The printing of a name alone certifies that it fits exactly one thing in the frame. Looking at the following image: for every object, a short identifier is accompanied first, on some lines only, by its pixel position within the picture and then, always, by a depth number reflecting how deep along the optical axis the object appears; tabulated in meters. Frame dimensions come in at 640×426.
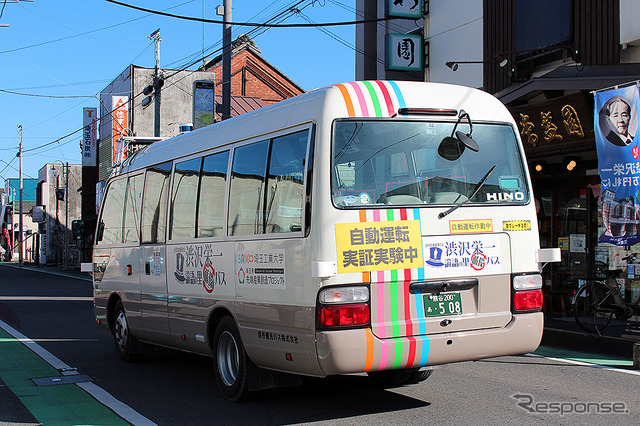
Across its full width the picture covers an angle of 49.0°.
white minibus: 5.76
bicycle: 11.80
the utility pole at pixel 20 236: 59.54
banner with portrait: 10.59
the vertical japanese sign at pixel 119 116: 42.16
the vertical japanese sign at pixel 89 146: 48.54
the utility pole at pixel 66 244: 51.03
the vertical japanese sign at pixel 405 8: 17.36
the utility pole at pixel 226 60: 20.83
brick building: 47.81
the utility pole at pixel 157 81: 29.27
